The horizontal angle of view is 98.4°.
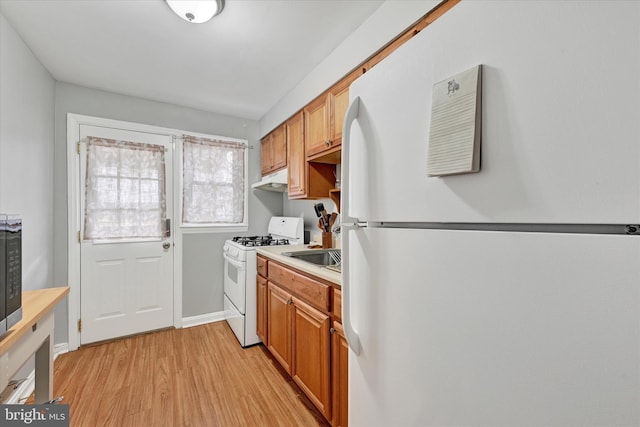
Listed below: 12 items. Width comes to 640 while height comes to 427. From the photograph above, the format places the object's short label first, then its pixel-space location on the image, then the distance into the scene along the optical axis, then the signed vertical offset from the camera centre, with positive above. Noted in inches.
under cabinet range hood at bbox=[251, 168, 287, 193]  113.0 +13.2
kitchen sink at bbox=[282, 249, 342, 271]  89.4 -14.0
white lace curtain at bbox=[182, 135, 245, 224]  121.6 +14.6
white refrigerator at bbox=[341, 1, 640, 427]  15.8 -1.3
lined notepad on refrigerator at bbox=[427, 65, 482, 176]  21.8 +7.3
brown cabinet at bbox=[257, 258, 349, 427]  55.8 -30.5
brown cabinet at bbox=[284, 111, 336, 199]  98.1 +14.8
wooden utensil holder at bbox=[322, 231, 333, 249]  95.6 -9.4
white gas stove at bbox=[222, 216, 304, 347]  100.8 -23.3
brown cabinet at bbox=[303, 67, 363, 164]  77.4 +28.5
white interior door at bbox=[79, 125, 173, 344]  103.3 -8.0
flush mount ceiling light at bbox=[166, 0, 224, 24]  61.1 +46.5
